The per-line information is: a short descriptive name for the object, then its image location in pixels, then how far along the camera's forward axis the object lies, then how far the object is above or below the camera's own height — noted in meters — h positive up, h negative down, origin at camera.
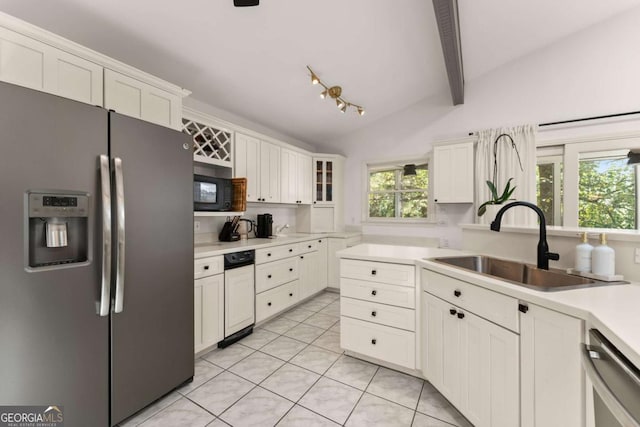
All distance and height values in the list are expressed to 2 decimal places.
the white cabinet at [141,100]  1.70 +0.83
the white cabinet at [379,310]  1.90 -0.78
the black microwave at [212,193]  2.47 +0.21
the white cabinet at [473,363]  1.19 -0.83
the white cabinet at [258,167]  2.99 +0.59
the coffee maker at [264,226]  3.53 -0.18
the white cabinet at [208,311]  2.10 -0.85
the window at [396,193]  4.06 +0.35
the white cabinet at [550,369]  0.93 -0.63
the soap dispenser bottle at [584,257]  1.35 -0.23
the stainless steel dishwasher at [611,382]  0.62 -0.46
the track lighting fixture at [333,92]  2.79 +1.41
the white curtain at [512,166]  3.15 +0.61
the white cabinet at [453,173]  3.42 +0.57
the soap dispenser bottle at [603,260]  1.27 -0.23
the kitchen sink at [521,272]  1.30 -0.36
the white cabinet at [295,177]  3.68 +0.56
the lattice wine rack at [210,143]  2.45 +0.75
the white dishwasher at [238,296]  2.37 -0.82
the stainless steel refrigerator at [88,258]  1.08 -0.24
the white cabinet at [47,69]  1.30 +0.82
